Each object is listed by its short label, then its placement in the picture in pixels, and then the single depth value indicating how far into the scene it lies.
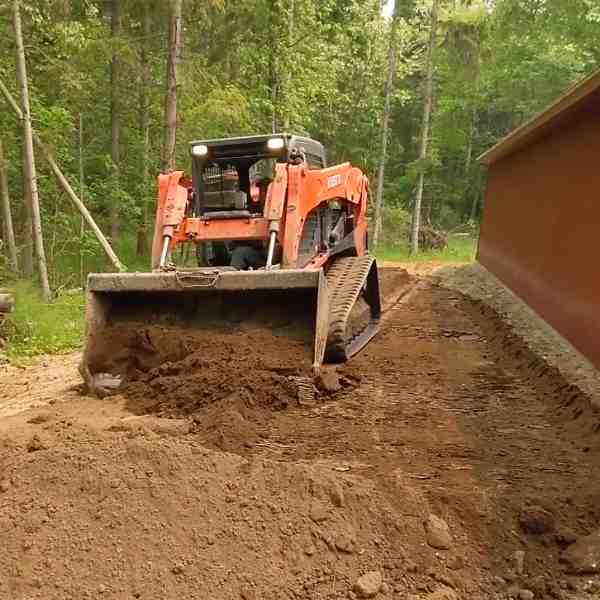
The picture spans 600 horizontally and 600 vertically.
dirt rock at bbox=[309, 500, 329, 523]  3.26
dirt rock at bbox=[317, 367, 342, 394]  5.22
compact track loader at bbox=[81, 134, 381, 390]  5.41
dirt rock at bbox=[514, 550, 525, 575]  3.02
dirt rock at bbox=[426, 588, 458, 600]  2.80
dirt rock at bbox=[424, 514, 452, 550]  3.12
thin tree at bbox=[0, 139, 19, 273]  12.03
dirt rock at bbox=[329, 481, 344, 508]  3.35
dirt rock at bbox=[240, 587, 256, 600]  2.80
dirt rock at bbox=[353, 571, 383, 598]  2.80
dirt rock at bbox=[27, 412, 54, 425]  4.62
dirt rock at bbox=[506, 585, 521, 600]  2.84
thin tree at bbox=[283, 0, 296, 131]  17.31
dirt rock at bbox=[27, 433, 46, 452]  3.95
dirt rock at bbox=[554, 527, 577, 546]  3.20
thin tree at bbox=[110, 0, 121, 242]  14.88
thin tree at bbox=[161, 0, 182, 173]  11.05
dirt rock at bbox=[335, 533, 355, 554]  3.08
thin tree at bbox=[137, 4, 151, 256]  15.40
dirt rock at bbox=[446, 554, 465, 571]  3.00
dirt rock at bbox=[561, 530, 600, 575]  3.00
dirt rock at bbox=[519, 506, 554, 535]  3.27
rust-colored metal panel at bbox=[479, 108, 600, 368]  6.44
